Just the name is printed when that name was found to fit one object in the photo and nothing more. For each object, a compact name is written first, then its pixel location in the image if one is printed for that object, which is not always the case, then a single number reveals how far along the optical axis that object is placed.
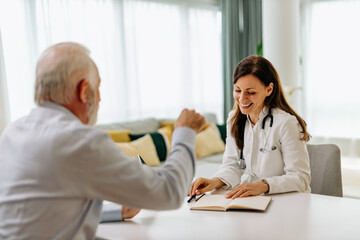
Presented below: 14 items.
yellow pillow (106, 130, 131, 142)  4.09
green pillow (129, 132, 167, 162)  4.29
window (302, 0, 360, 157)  6.00
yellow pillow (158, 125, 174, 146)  4.52
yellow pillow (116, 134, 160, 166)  3.92
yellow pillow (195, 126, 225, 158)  4.61
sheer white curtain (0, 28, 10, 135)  4.00
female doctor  1.76
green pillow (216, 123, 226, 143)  5.08
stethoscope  1.89
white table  1.28
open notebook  1.51
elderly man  0.99
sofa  4.04
